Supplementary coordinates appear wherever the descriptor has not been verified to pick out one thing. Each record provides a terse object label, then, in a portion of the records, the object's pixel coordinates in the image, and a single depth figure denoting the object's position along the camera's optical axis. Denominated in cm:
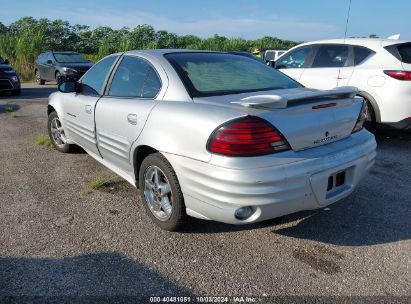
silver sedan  254
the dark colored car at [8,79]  1184
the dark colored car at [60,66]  1401
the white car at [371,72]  555
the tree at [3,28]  4105
